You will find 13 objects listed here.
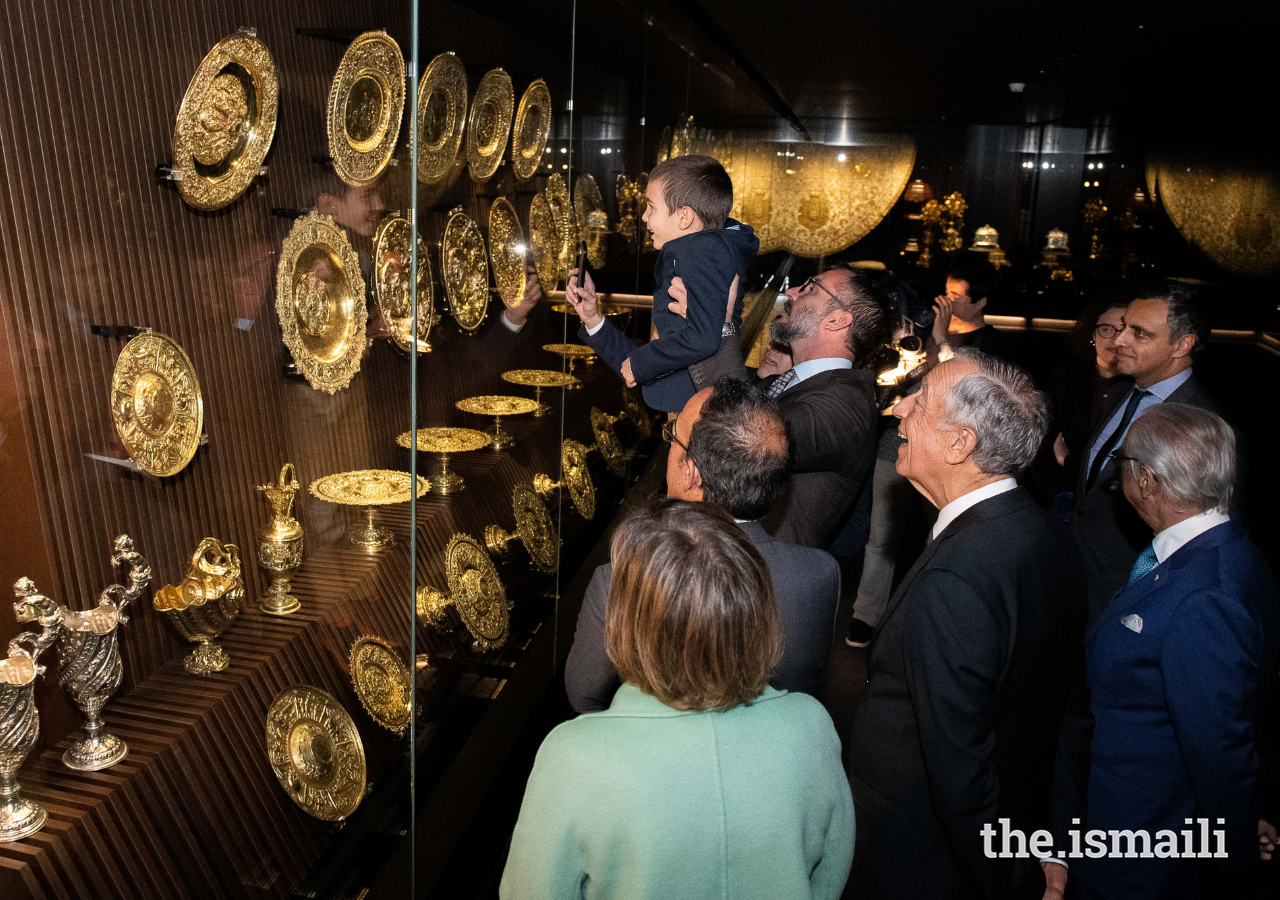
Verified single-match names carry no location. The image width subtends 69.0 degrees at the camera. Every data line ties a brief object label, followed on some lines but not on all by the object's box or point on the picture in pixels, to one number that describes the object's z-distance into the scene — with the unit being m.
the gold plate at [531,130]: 3.00
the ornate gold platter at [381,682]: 2.06
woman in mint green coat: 1.12
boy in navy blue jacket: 2.87
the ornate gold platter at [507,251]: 2.86
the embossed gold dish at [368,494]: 2.01
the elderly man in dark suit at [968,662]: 1.76
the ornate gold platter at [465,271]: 2.55
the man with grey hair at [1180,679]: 1.99
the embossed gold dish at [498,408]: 2.74
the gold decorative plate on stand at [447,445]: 2.33
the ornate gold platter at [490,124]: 2.72
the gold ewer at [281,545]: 2.00
